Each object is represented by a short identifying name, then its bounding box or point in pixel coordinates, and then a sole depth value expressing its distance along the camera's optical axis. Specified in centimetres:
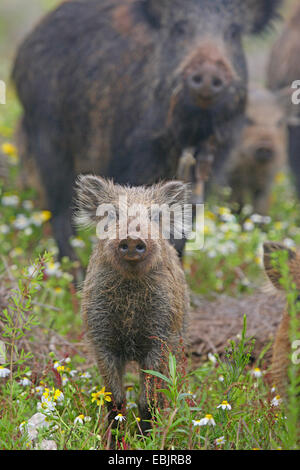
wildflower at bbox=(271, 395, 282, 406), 718
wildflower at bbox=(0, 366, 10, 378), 711
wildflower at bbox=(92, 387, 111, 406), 684
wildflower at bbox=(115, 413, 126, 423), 681
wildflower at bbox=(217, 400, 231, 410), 669
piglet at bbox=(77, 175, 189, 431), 709
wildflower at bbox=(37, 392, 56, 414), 677
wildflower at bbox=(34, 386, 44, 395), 755
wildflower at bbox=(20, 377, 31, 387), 760
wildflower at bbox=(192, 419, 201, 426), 636
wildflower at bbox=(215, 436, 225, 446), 641
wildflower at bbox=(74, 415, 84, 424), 666
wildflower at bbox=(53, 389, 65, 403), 695
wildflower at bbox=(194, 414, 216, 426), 636
